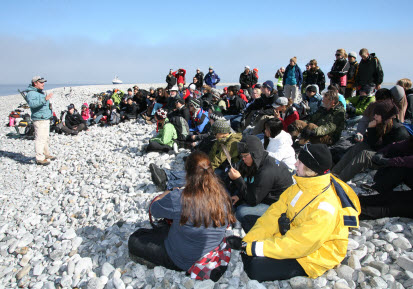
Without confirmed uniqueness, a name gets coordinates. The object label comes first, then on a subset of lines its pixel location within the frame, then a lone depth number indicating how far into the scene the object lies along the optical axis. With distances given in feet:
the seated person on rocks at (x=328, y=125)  20.74
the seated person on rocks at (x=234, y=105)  33.67
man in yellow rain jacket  8.92
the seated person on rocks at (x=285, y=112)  23.62
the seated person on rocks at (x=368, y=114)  18.51
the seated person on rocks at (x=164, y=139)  26.71
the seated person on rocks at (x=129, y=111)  46.84
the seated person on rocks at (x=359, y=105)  27.12
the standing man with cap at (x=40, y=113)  28.09
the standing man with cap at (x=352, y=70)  32.83
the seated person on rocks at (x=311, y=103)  25.73
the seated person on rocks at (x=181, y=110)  30.32
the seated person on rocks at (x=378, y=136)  16.26
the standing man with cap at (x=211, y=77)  52.65
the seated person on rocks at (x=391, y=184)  13.32
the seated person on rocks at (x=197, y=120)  28.99
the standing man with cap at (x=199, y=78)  54.91
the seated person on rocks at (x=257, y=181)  12.76
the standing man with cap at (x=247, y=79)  47.42
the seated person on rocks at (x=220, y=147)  18.47
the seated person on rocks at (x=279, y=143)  17.11
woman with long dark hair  9.87
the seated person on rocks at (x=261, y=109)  24.59
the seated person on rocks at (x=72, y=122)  44.96
